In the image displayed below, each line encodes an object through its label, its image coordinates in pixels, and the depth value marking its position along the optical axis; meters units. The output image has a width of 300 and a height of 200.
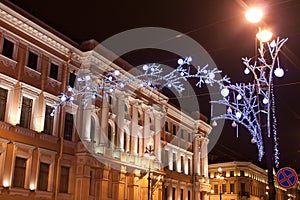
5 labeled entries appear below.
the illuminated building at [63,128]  22.94
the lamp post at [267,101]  10.78
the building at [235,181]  69.44
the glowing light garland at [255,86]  11.34
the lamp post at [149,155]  30.62
